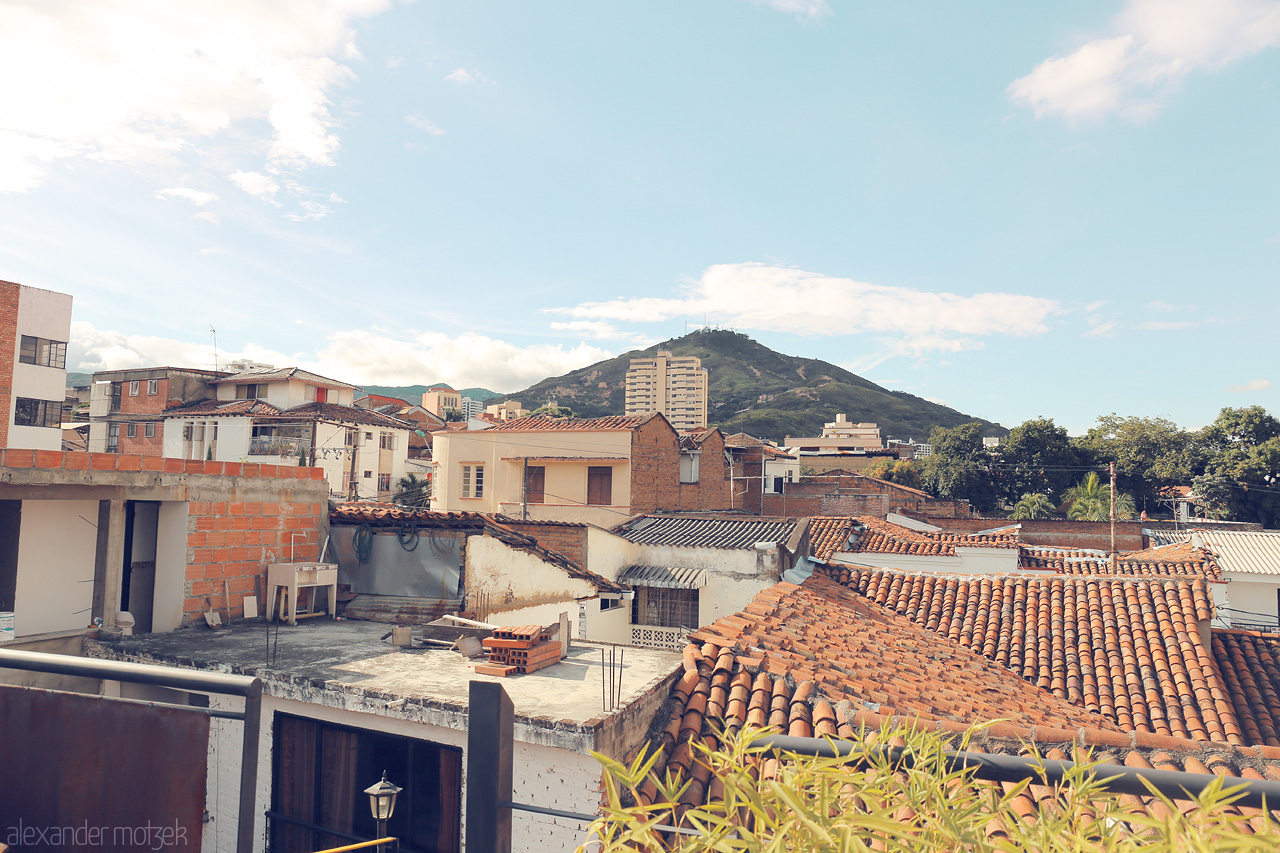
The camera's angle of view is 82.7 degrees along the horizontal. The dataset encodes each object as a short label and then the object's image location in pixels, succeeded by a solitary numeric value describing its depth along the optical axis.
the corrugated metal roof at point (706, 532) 19.05
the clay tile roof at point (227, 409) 38.16
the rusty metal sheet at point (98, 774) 2.35
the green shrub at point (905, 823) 1.18
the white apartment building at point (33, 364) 29.97
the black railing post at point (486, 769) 1.89
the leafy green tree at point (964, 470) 48.78
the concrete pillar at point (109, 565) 7.16
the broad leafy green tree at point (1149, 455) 45.03
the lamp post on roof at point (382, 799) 4.09
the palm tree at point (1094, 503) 40.19
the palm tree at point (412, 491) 41.89
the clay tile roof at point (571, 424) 27.41
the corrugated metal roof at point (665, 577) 18.04
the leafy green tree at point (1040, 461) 48.81
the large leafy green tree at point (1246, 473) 40.44
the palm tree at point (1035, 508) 41.94
